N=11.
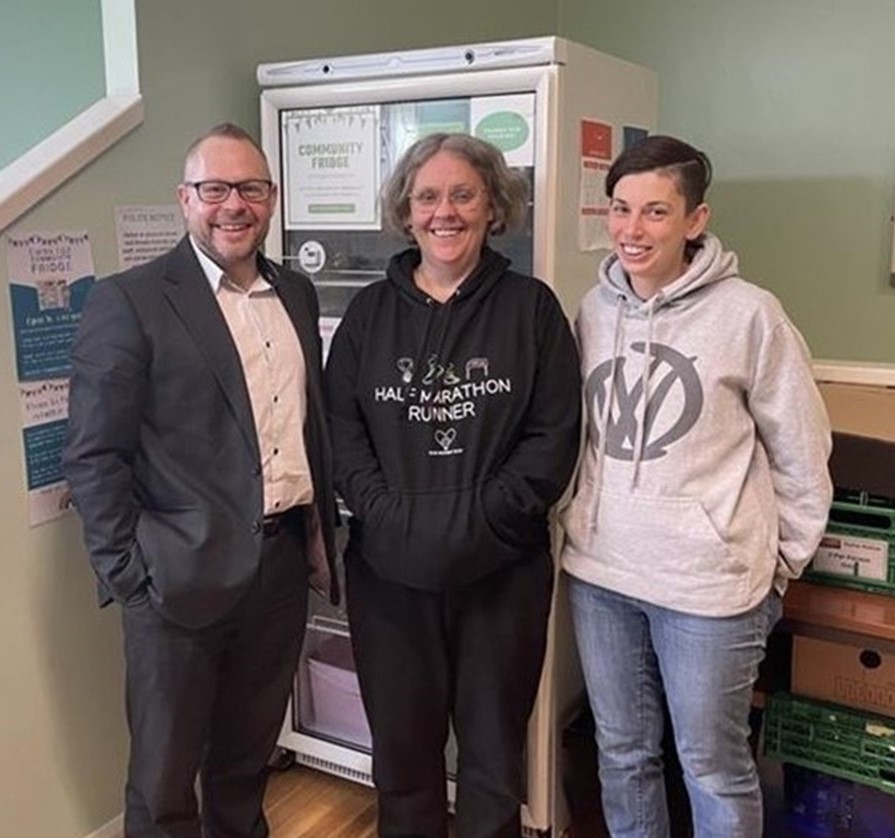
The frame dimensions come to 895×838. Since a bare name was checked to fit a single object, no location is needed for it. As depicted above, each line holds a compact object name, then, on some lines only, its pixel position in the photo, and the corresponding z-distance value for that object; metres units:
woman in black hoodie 1.79
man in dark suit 1.68
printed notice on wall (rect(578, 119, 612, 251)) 2.11
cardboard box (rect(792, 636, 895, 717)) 1.98
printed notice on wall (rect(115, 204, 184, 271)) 2.12
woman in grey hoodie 1.64
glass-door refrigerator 2.03
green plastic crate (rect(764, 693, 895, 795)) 1.96
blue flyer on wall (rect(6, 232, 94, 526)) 1.92
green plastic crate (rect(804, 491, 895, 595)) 1.94
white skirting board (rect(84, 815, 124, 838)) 2.21
